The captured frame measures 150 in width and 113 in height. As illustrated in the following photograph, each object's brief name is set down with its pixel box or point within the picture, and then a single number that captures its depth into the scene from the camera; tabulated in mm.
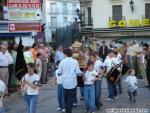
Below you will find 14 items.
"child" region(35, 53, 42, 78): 14236
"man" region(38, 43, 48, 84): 15048
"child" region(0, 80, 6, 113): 7385
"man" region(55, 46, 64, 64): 16613
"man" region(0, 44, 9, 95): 11840
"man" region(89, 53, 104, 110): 10377
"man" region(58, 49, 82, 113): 9188
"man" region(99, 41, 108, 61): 19650
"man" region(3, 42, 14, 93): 12254
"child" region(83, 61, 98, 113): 9889
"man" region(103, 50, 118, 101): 11466
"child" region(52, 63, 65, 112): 9997
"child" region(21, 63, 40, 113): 8469
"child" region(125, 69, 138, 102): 11333
